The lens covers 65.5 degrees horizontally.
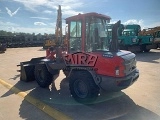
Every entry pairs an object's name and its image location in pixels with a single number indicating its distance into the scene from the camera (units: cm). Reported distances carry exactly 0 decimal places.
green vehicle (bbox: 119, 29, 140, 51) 1187
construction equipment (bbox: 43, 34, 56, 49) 1710
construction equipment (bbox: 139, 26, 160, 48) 1348
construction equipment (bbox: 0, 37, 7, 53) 1546
